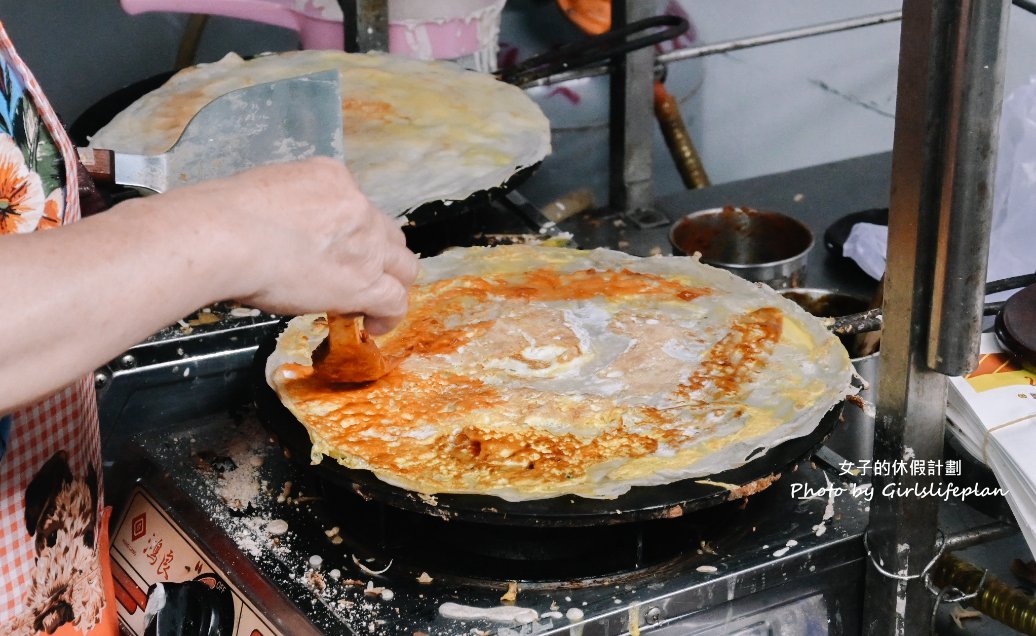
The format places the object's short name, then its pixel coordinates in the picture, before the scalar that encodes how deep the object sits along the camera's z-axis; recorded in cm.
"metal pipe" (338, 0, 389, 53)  227
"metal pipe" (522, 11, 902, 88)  230
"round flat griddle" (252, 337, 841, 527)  172
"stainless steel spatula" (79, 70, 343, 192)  198
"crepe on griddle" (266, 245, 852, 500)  177
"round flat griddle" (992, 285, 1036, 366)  193
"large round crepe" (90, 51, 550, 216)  213
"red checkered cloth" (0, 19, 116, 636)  177
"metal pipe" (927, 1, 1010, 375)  165
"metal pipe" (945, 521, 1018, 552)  182
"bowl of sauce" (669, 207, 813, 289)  218
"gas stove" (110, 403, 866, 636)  176
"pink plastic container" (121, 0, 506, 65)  232
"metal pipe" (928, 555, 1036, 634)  183
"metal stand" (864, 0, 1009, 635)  166
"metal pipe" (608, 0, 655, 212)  231
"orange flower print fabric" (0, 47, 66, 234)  176
